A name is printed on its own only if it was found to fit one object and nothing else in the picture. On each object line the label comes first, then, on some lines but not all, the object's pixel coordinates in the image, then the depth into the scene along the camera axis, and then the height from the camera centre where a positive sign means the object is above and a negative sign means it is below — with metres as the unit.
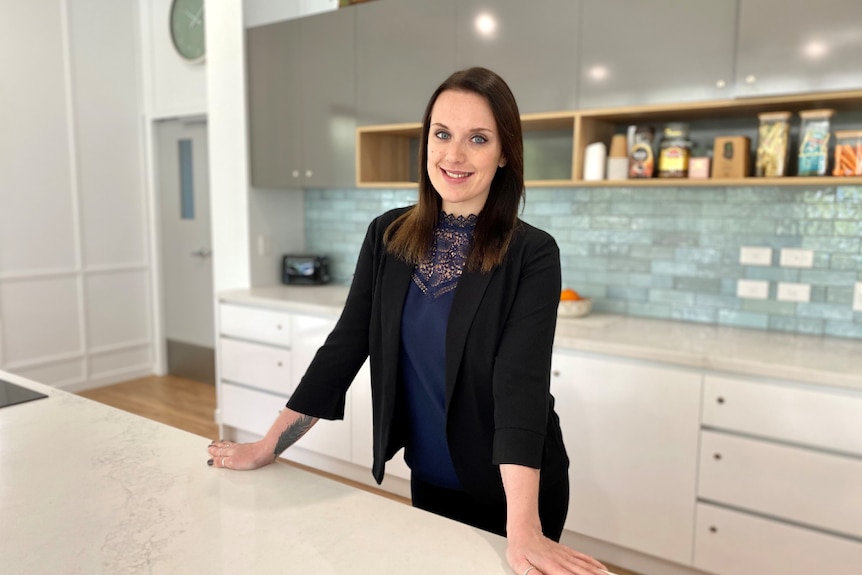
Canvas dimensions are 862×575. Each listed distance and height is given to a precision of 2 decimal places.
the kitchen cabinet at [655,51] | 2.54 +0.60
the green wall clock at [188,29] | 4.68 +1.20
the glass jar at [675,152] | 2.74 +0.22
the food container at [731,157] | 2.62 +0.19
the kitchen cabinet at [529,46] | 2.86 +0.69
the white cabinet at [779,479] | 2.16 -0.89
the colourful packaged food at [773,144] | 2.53 +0.24
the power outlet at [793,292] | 2.76 -0.34
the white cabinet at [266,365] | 3.48 -0.87
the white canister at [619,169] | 2.85 +0.16
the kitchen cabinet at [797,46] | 2.30 +0.56
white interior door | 5.00 -0.25
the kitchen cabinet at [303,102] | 3.64 +0.57
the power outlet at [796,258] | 2.74 -0.20
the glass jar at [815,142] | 2.48 +0.24
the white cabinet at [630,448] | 2.45 -0.89
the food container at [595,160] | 2.86 +0.19
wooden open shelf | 2.52 +0.33
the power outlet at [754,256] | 2.82 -0.20
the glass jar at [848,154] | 2.43 +0.19
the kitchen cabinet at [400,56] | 3.23 +0.72
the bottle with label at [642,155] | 2.79 +0.21
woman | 1.25 -0.25
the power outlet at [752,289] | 2.84 -0.34
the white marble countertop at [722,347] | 2.22 -0.50
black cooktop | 1.73 -0.50
